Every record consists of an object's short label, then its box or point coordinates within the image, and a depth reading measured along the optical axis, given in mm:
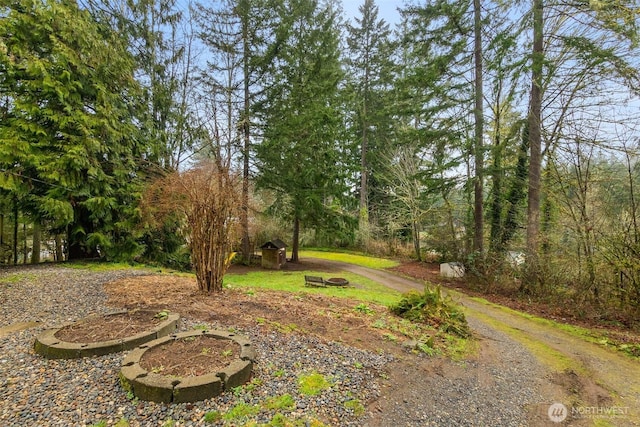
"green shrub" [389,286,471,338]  5023
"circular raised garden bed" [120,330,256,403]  2441
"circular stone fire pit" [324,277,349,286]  9473
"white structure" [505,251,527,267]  8219
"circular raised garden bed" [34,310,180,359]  3061
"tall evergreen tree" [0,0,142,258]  7707
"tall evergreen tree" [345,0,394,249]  20969
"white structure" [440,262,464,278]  10859
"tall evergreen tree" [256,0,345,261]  12805
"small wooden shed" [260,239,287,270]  13531
